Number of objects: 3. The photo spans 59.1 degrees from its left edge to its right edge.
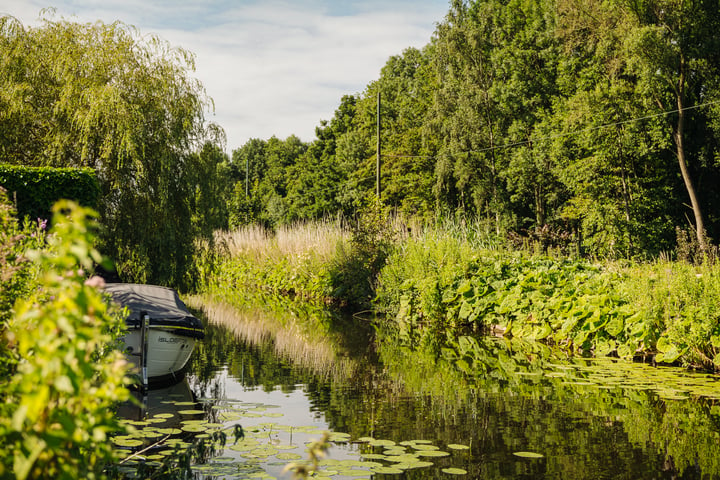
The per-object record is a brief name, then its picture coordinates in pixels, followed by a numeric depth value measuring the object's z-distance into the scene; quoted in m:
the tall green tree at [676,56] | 24.39
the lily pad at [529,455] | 5.29
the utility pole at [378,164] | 30.32
